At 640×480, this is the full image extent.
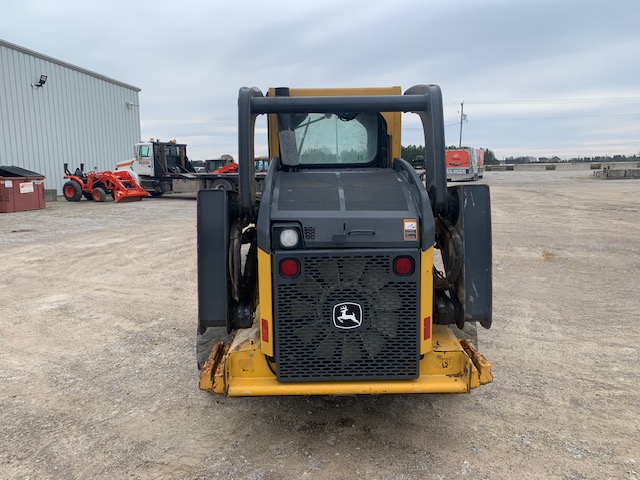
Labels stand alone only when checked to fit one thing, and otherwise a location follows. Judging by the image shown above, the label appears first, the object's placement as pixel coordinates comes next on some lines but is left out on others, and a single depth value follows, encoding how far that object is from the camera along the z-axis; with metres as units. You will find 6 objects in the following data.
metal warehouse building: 21.98
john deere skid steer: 3.06
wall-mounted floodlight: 23.34
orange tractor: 21.62
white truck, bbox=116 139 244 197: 22.95
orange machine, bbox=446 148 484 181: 37.00
